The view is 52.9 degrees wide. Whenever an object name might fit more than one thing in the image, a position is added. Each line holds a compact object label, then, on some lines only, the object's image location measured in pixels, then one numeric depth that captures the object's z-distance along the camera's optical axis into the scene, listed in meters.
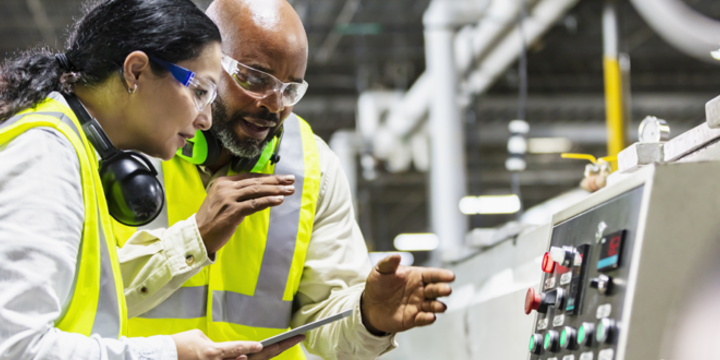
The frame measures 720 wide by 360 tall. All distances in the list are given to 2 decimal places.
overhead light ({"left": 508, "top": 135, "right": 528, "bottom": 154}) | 5.47
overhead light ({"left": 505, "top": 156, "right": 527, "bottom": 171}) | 5.33
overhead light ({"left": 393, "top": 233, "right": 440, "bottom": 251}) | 16.43
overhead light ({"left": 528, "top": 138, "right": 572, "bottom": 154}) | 12.00
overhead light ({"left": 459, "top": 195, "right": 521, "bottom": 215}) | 8.62
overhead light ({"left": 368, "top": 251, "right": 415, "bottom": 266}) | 16.13
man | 1.89
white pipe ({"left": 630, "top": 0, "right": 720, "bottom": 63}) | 3.70
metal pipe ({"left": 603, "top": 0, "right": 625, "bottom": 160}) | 4.55
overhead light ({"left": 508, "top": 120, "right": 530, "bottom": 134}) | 5.06
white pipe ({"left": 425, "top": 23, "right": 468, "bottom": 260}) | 5.75
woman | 1.08
